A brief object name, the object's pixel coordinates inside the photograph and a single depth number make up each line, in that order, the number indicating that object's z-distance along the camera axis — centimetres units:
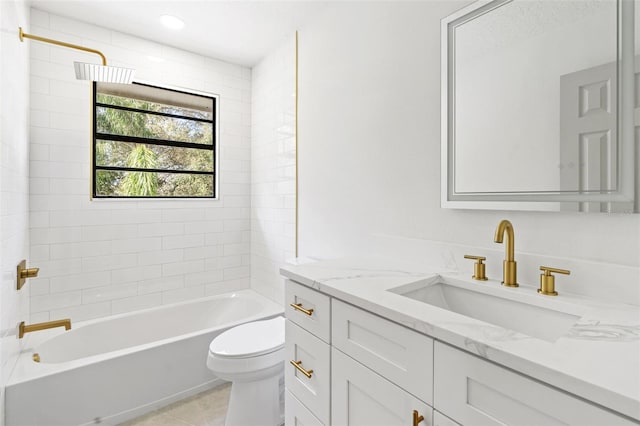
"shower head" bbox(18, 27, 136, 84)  159
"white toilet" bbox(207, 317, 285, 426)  164
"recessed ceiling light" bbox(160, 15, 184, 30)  225
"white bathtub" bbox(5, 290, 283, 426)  164
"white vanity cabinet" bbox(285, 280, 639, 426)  61
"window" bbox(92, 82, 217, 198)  247
